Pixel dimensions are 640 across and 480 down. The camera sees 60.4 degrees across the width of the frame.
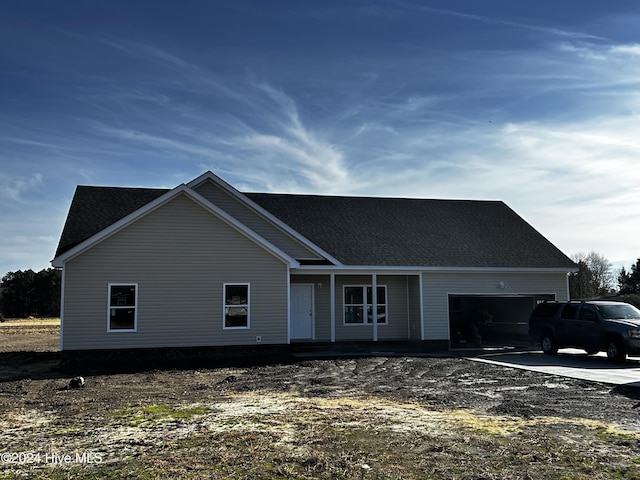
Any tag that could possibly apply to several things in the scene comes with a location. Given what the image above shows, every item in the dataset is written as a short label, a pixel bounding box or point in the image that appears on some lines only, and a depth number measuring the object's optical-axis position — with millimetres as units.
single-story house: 16641
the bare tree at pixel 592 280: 49450
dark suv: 15555
